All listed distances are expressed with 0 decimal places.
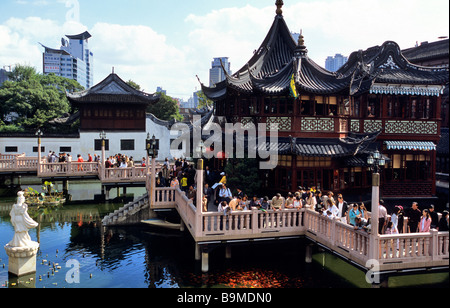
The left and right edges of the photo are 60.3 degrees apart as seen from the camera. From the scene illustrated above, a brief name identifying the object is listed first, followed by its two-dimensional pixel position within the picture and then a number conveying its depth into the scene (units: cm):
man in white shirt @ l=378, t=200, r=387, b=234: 1294
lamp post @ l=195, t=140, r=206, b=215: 1276
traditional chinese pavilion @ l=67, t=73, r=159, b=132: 4028
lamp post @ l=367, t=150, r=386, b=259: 1055
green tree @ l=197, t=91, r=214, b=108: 5519
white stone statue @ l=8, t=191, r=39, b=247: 1372
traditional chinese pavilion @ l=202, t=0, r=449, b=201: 1891
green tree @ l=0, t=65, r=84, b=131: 4493
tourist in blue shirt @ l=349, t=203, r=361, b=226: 1354
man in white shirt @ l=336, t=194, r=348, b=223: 1362
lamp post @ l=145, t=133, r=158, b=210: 1803
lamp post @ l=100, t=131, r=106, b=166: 2540
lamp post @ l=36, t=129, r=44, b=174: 2634
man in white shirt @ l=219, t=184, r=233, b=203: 1534
